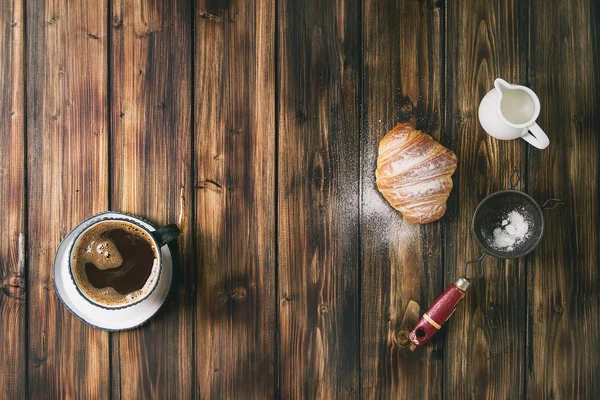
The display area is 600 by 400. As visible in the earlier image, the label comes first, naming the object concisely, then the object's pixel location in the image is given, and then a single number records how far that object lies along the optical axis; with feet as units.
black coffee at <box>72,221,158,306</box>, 2.83
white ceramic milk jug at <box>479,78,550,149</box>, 2.95
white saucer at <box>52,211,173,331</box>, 2.97
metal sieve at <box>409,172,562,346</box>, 3.02
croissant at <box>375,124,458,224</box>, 3.09
